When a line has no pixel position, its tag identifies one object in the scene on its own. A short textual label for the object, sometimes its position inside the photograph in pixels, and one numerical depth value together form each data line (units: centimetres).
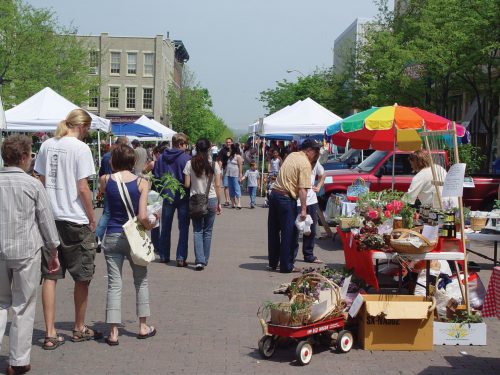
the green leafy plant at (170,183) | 834
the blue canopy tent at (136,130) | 3203
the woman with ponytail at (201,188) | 1097
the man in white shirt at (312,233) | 1200
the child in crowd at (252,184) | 2275
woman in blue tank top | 674
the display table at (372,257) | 754
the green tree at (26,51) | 3959
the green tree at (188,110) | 8094
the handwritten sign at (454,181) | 740
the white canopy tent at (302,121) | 2255
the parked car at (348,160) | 2361
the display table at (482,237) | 964
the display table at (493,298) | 617
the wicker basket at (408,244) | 741
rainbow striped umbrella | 1280
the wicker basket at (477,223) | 1006
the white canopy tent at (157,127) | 3268
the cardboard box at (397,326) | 674
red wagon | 635
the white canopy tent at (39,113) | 1850
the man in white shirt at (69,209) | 660
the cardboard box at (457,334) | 705
